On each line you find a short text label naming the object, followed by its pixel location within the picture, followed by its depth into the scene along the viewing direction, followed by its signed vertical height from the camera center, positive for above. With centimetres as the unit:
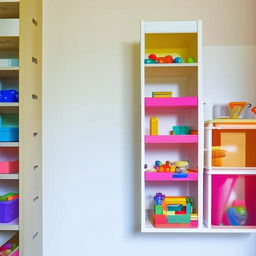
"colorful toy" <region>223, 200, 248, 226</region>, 133 -39
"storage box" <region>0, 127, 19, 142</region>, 131 -4
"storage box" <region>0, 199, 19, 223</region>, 127 -37
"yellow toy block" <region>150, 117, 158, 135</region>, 140 +0
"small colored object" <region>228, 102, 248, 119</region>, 141 +9
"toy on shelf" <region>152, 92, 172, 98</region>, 140 +15
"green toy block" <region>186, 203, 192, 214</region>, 135 -38
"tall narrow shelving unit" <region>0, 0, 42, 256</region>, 127 +8
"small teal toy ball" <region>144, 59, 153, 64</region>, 135 +30
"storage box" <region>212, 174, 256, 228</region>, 133 -32
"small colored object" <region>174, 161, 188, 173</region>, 136 -19
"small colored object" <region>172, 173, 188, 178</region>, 133 -22
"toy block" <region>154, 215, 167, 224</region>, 133 -43
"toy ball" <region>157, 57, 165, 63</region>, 140 +32
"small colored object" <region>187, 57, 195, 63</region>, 136 +31
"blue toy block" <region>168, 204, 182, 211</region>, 137 -38
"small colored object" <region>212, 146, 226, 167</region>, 133 -13
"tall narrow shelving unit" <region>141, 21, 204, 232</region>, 132 +9
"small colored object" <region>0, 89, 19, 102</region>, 132 +14
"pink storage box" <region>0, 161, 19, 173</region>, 130 -18
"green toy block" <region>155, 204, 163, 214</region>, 134 -38
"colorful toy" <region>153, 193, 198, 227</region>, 133 -40
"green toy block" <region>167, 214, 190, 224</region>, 133 -42
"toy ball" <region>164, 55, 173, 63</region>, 138 +32
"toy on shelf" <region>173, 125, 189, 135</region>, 141 -2
